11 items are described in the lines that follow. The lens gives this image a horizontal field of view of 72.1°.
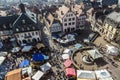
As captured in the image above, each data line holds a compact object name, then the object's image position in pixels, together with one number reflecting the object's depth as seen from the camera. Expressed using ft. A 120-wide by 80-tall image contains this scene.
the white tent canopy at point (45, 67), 84.23
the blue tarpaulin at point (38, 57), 91.36
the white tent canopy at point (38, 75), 78.72
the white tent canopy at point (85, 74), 76.50
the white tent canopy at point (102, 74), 77.43
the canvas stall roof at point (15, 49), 103.71
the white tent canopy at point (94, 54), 89.00
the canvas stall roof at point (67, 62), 86.35
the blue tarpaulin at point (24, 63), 89.10
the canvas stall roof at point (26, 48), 103.83
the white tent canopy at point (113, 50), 96.03
